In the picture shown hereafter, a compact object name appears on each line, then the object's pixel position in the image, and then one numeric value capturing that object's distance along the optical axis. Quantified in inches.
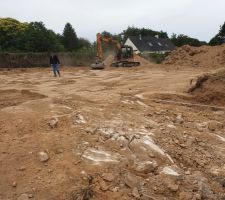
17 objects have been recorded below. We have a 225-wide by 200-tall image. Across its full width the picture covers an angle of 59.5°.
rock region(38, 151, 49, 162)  124.3
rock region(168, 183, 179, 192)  118.0
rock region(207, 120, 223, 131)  169.1
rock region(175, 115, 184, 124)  171.0
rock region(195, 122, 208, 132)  166.4
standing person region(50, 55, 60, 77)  382.7
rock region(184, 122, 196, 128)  168.8
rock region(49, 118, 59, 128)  147.9
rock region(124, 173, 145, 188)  117.2
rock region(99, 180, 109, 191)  114.1
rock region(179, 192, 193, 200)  115.4
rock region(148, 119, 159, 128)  158.8
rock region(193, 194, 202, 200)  116.1
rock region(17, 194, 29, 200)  108.1
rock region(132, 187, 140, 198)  113.3
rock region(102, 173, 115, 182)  117.5
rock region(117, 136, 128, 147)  137.6
